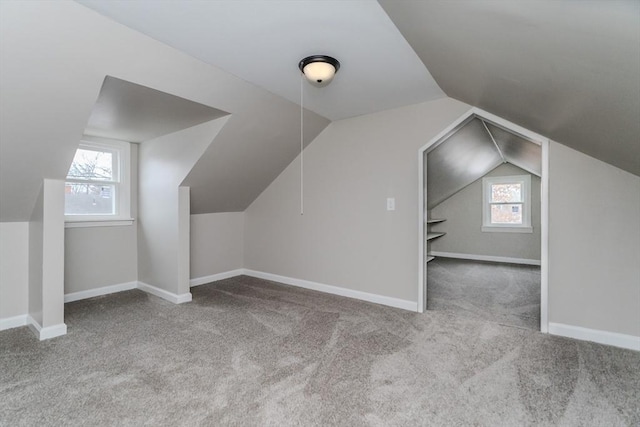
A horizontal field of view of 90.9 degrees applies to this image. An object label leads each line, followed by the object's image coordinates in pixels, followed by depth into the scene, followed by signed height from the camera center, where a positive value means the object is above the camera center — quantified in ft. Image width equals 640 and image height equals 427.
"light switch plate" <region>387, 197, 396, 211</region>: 10.57 +0.26
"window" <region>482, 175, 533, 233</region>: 18.42 +0.49
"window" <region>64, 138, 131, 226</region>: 11.30 +1.04
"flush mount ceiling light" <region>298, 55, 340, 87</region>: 6.88 +3.21
